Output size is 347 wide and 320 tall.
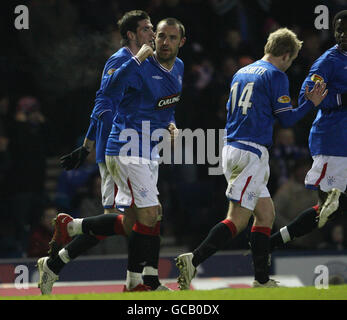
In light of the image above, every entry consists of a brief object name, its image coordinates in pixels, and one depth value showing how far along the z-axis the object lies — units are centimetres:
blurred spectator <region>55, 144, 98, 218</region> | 2086
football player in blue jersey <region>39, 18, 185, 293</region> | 1343
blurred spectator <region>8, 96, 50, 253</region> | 2080
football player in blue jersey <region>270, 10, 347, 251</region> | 1473
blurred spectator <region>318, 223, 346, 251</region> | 2044
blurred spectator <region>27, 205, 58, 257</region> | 1895
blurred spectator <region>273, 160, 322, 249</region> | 2052
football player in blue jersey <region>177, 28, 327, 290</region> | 1387
